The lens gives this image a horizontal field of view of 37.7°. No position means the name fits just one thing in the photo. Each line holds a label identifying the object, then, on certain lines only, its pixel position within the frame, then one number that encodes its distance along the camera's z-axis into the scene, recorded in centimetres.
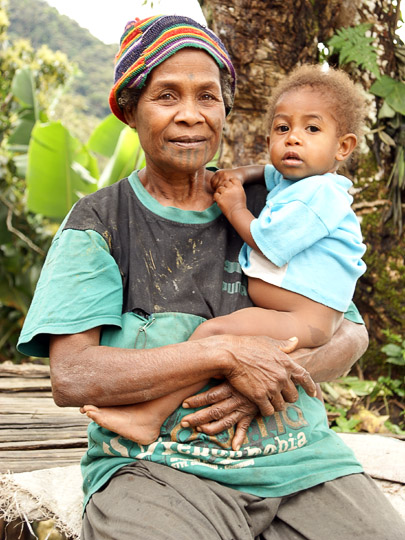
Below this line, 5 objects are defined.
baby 189
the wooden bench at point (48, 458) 215
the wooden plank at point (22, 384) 366
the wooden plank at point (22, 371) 399
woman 174
